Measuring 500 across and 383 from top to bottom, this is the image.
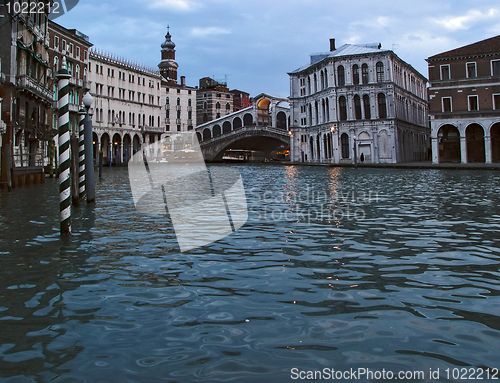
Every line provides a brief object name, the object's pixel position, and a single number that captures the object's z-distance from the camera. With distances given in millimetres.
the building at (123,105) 57812
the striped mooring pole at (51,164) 25169
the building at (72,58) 41781
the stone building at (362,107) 47594
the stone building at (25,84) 24828
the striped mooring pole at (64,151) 6430
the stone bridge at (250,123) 66625
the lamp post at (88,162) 10961
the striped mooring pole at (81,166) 11023
